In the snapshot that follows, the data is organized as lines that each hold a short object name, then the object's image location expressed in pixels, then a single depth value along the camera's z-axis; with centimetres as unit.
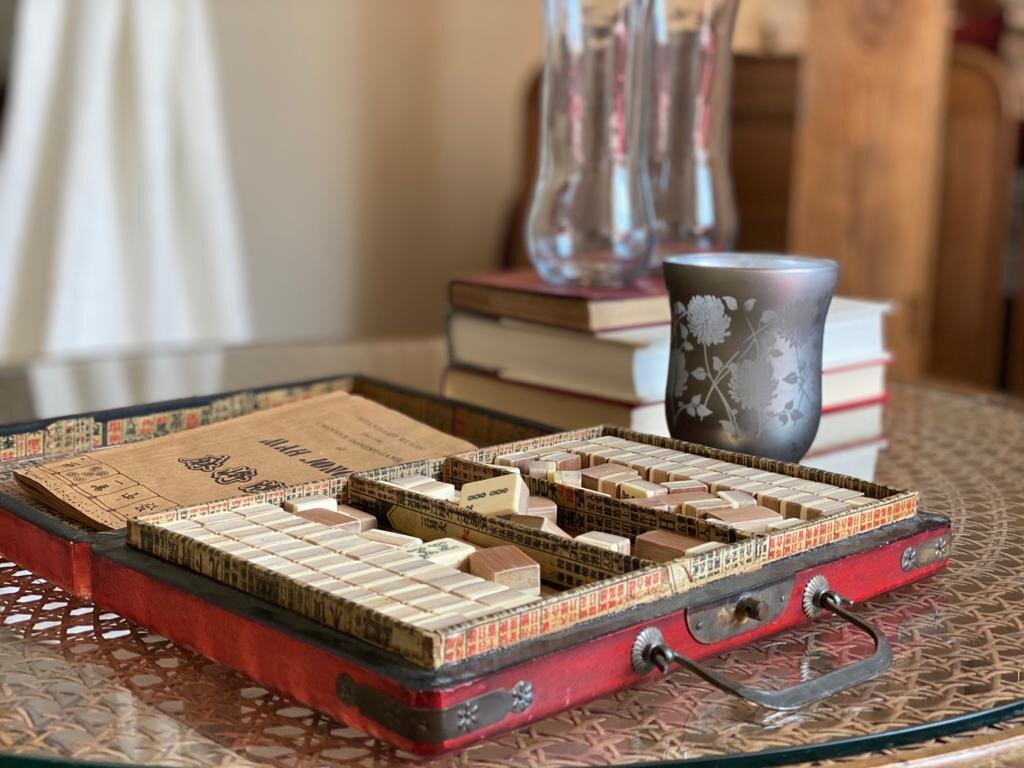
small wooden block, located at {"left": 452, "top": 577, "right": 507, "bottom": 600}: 43
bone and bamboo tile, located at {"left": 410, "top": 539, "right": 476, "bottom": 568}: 47
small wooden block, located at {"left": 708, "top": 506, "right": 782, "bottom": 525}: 51
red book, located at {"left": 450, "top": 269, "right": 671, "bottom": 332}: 84
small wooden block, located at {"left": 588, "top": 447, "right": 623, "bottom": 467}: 61
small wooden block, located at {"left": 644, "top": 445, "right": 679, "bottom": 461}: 61
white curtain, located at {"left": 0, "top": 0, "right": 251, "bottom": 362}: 190
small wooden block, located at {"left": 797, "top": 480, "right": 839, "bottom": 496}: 56
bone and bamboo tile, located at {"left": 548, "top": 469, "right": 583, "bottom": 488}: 58
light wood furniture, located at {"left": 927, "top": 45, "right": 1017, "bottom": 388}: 244
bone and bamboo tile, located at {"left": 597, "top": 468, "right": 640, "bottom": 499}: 56
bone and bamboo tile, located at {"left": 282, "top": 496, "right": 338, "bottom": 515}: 53
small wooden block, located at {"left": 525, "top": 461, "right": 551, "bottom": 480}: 58
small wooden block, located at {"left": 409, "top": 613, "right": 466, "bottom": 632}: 40
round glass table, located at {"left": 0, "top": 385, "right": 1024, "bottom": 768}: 41
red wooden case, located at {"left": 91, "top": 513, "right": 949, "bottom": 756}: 39
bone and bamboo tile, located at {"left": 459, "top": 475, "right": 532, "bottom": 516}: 52
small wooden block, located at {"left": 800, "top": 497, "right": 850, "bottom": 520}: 52
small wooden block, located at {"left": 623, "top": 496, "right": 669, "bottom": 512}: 53
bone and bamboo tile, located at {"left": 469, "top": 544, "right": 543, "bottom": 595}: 45
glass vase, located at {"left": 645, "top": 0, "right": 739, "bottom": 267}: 105
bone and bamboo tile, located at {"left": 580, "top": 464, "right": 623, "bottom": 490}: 57
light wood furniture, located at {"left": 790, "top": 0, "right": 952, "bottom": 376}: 208
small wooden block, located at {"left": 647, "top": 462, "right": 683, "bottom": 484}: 58
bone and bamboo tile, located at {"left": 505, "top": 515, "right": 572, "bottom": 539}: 51
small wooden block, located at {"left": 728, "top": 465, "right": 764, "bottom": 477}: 58
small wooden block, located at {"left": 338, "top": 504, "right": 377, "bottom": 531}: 52
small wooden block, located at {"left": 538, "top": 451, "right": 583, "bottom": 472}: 60
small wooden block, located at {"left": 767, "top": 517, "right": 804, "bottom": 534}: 50
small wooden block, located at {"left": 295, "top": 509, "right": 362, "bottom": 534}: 50
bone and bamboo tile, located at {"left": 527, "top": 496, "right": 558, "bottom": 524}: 54
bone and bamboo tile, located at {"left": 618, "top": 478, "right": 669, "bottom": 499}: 55
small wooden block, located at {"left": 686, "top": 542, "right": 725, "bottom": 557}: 47
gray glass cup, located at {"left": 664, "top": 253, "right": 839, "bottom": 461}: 65
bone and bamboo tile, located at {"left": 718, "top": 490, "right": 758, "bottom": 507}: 54
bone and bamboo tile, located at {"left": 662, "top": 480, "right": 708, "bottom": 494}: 56
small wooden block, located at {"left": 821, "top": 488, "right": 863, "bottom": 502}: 55
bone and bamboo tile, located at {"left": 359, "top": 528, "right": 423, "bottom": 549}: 48
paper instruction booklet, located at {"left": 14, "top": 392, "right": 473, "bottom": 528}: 60
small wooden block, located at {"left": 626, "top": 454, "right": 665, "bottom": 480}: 58
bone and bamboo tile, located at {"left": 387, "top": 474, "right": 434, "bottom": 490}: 56
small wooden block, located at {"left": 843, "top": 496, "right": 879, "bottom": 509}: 54
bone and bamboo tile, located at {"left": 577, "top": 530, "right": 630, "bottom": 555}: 49
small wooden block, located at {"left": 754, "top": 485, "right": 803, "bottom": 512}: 54
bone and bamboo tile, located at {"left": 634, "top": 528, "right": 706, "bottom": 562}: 49
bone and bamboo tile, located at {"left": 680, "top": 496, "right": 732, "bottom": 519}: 52
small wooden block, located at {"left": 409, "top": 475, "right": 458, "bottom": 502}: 55
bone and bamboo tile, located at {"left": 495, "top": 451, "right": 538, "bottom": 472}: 60
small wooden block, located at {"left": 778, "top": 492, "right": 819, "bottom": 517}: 53
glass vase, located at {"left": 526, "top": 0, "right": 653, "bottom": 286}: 92
